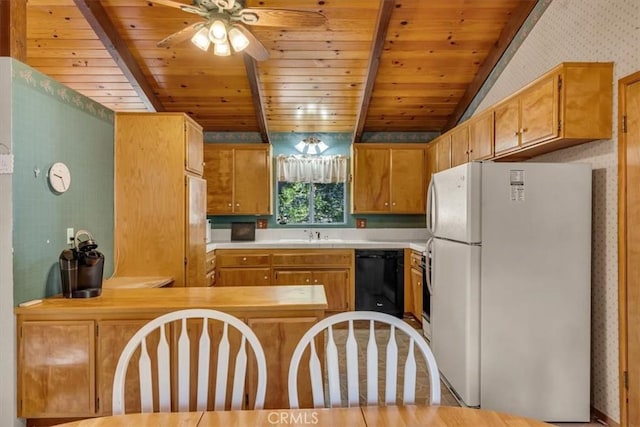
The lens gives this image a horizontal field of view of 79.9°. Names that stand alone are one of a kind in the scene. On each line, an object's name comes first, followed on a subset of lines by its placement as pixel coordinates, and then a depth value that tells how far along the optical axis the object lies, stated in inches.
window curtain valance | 201.6
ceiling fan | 86.1
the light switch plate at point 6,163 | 78.4
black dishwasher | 176.7
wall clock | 91.1
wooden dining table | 41.1
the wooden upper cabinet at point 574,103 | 90.4
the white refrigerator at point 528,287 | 92.0
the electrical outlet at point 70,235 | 98.2
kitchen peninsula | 79.7
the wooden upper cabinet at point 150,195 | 120.0
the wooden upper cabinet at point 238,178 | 191.0
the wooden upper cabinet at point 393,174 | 192.0
